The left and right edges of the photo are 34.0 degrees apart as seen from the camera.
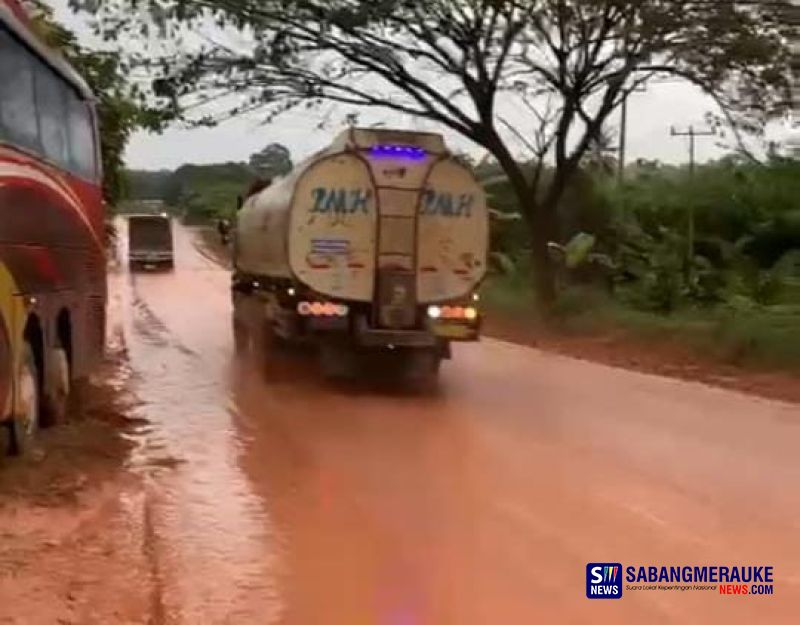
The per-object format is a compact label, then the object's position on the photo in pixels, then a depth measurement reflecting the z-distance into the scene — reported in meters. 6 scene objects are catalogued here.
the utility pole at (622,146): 36.97
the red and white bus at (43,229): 9.28
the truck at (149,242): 52.84
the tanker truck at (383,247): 15.40
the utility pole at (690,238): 27.10
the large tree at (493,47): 21.73
